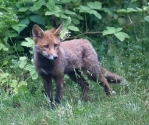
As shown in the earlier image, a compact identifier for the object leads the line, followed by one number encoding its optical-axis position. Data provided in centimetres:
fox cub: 1366
